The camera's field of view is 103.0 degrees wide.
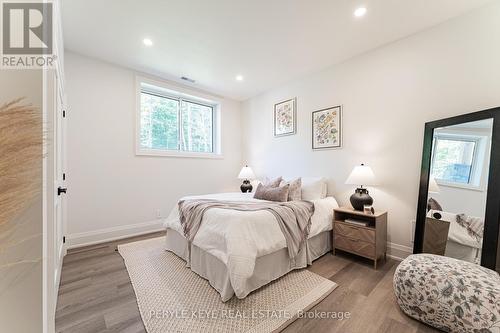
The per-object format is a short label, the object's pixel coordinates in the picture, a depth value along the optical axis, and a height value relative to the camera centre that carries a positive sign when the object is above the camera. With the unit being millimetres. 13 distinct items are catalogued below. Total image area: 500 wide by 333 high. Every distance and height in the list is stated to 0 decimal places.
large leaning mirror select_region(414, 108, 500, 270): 1714 -208
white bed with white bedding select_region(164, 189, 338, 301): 1628 -843
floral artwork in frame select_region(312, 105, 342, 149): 3053 +557
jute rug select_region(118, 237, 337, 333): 1436 -1206
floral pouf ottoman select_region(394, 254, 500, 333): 1240 -863
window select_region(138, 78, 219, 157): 3588 +661
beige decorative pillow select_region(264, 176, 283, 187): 3007 -339
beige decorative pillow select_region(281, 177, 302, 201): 2822 -413
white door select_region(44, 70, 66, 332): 993 -273
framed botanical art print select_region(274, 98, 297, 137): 3684 +829
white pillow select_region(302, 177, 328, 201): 2927 -403
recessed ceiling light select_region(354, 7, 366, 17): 2010 +1568
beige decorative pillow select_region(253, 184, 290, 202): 2727 -467
